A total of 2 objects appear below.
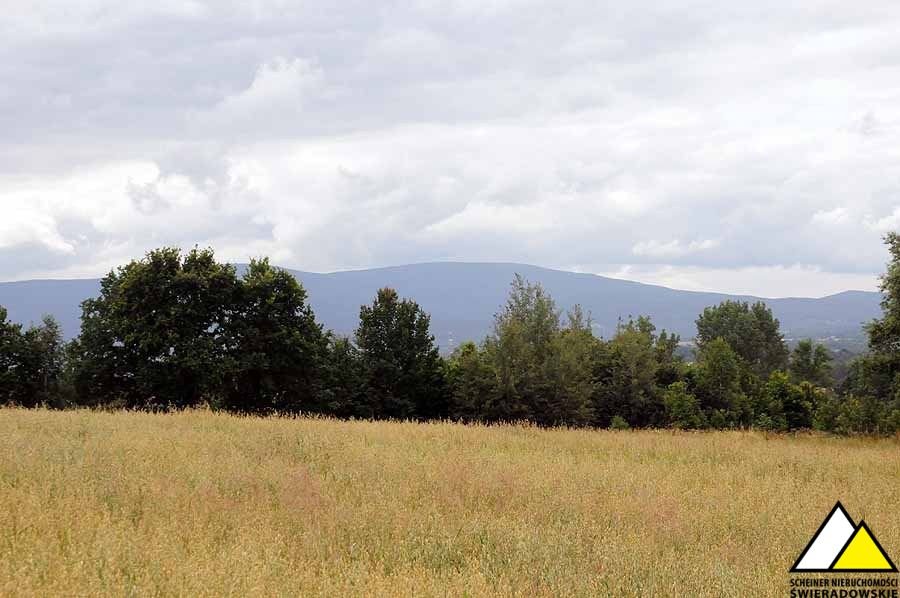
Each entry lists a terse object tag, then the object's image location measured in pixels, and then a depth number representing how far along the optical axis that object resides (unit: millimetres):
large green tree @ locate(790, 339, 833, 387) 110500
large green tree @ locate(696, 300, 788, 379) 120688
